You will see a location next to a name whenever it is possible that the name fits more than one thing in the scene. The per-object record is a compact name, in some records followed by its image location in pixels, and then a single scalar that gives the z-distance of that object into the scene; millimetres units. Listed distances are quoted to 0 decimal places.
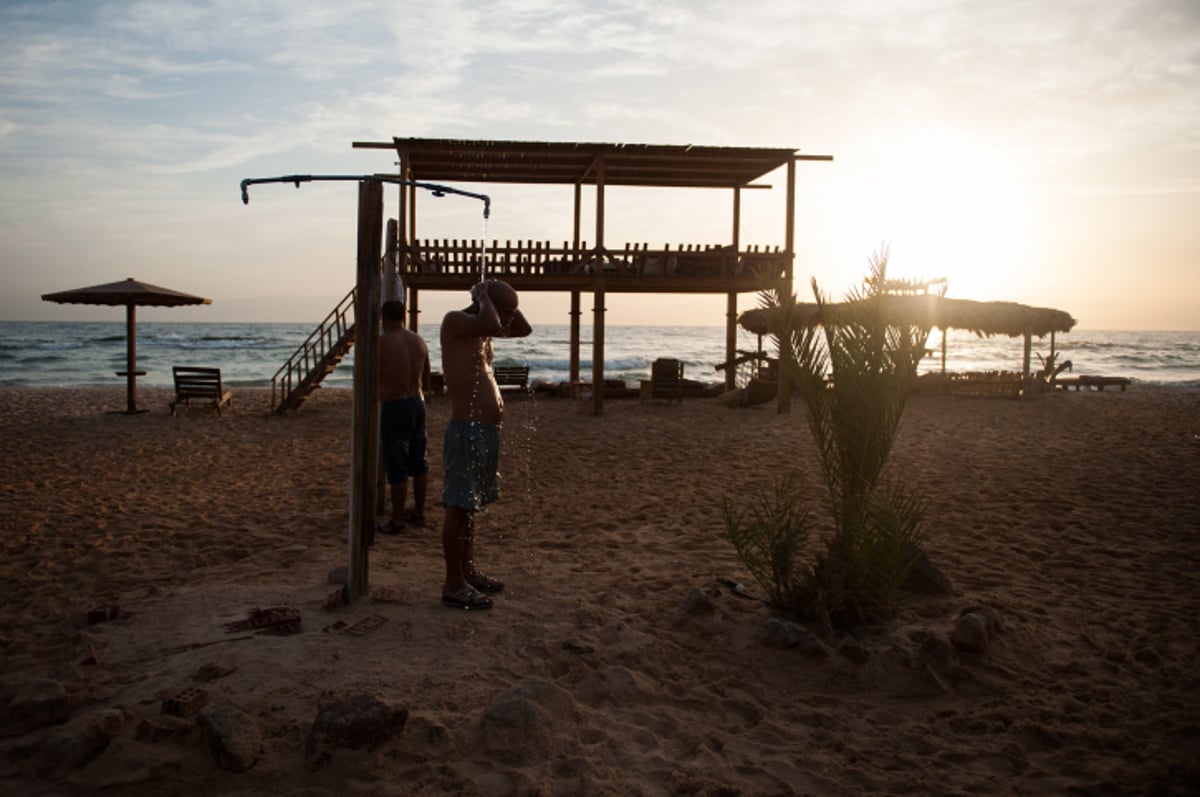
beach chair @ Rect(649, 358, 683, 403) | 17203
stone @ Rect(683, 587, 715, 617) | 4527
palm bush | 4293
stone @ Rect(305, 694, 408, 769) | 2945
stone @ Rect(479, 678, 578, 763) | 3082
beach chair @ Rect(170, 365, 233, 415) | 15016
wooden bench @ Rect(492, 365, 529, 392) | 17750
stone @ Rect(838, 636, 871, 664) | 3967
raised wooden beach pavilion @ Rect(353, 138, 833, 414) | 14047
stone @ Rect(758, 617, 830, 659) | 4023
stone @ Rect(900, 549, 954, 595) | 5020
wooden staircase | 14828
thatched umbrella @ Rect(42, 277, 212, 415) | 14681
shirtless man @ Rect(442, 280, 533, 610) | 4285
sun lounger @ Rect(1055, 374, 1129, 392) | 24516
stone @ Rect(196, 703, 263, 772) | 2857
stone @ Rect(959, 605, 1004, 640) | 4273
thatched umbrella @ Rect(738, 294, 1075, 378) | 21281
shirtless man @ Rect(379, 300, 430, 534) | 5945
